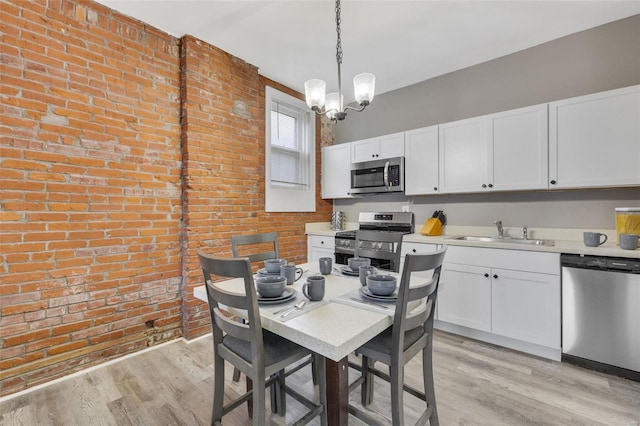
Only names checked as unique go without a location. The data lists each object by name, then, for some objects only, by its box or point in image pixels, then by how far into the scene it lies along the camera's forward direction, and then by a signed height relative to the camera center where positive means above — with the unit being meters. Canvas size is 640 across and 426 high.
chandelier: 1.77 +0.77
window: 3.50 +0.79
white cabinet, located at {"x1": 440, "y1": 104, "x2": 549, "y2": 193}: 2.48 +0.57
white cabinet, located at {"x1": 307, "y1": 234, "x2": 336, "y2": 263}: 3.62 -0.46
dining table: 0.96 -0.42
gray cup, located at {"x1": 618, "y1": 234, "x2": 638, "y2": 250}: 1.98 -0.22
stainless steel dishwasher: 1.95 -0.74
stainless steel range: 3.05 -0.21
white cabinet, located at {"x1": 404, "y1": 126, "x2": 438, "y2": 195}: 3.08 +0.57
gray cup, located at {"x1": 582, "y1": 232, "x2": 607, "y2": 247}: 2.16 -0.22
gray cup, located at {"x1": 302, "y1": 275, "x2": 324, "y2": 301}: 1.30 -0.36
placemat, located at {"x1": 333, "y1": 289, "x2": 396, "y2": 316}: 1.20 -0.41
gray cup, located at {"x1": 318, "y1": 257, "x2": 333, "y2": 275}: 1.82 -0.35
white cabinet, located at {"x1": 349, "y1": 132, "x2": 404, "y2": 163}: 3.35 +0.80
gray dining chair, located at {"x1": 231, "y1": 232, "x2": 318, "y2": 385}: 1.93 -0.24
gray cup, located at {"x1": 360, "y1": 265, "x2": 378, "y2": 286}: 1.53 -0.34
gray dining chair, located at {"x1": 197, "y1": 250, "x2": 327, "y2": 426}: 1.12 -0.64
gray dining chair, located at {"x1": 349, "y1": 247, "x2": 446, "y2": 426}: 1.14 -0.62
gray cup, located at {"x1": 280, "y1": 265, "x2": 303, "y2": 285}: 1.59 -0.34
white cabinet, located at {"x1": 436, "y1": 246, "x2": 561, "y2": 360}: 2.23 -0.75
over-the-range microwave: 3.31 +0.44
